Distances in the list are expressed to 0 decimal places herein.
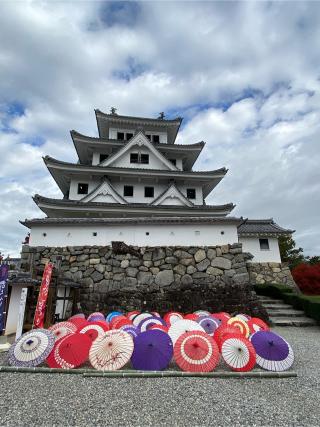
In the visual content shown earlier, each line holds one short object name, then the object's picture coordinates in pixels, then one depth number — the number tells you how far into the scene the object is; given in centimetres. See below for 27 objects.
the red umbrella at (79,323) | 523
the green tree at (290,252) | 2059
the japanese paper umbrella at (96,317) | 632
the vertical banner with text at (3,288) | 532
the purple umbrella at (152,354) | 388
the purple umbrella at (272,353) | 396
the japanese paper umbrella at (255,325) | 542
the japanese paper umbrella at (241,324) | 524
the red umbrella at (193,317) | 600
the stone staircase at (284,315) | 828
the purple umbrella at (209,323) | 565
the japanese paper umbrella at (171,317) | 599
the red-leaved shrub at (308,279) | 1352
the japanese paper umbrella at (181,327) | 469
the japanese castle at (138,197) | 941
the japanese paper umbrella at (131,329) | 476
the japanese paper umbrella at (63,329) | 486
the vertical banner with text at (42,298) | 552
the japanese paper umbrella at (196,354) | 383
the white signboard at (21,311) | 541
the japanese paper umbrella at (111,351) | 385
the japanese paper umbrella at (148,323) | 527
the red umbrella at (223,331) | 447
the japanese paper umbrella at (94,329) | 488
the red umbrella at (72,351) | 400
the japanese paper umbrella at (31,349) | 405
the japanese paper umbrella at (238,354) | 386
